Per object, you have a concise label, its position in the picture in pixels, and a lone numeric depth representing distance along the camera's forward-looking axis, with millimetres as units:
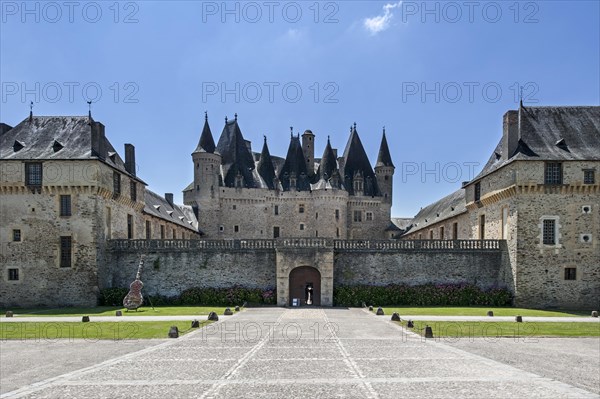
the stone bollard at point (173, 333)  17375
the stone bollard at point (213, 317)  22750
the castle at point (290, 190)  54188
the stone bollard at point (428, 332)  17453
